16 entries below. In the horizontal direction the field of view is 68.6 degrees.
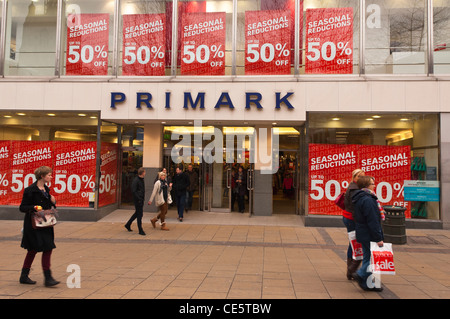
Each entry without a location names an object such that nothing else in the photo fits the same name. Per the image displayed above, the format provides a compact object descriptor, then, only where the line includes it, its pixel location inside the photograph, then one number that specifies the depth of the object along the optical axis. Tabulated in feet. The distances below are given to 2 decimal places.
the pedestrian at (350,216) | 17.19
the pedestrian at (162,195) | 30.89
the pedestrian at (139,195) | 29.66
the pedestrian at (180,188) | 36.64
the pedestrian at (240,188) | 41.88
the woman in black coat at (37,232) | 15.92
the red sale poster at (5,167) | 38.32
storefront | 34.68
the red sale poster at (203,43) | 37.70
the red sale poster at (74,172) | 37.55
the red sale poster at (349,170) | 34.58
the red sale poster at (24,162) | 38.17
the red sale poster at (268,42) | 36.70
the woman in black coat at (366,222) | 15.55
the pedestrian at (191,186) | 42.34
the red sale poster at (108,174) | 38.58
